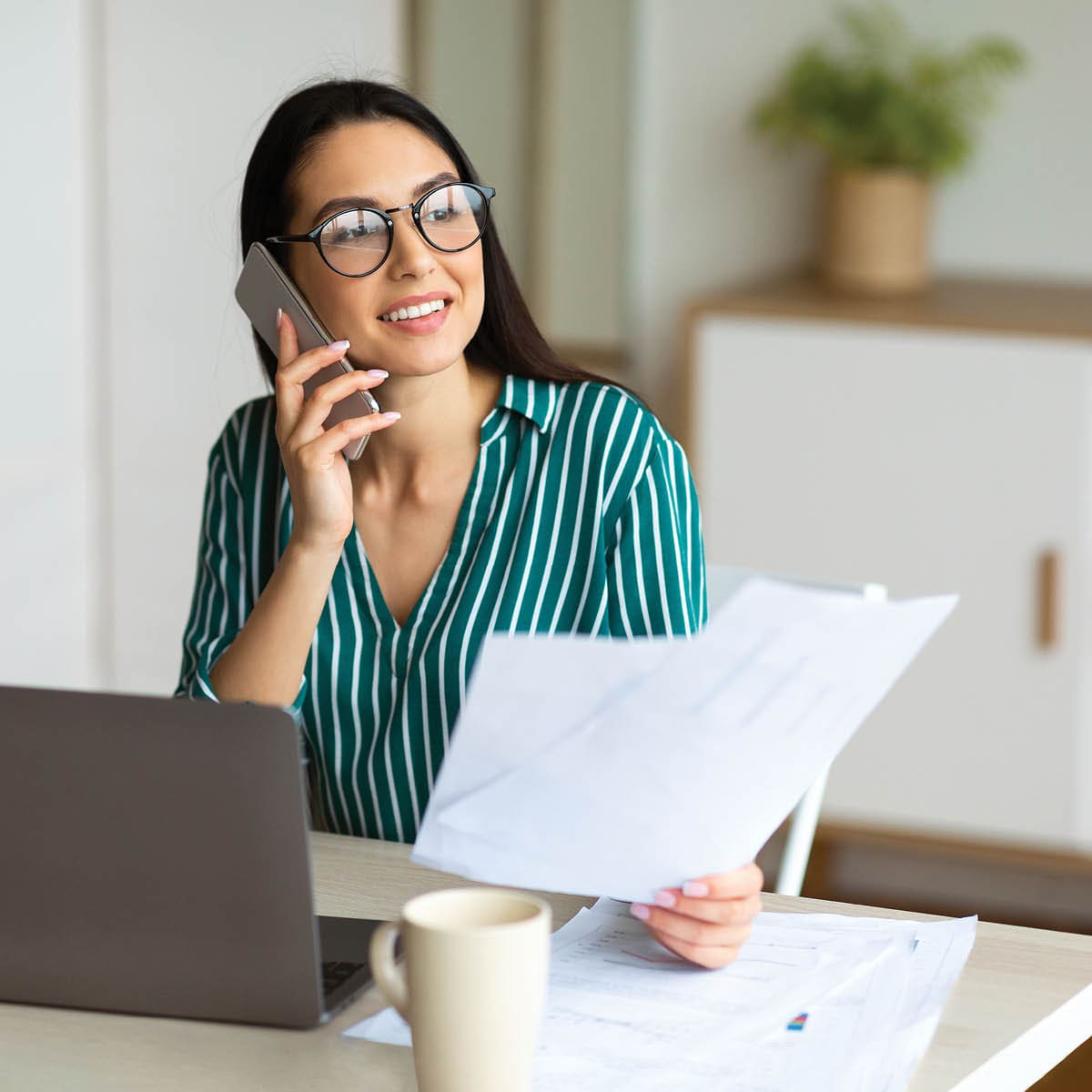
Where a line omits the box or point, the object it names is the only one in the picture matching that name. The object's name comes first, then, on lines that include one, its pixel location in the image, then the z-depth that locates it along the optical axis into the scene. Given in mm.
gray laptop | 2378
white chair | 2828
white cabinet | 4073
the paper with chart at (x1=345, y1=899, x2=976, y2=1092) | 2381
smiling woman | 2817
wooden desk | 2390
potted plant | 4283
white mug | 2286
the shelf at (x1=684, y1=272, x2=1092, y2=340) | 4043
